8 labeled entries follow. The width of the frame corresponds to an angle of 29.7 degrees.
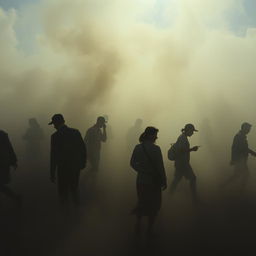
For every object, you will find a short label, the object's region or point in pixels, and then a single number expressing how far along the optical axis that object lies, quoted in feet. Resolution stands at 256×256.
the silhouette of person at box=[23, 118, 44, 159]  48.26
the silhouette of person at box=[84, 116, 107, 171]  35.78
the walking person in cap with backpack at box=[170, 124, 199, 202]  29.89
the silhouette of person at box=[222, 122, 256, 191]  34.60
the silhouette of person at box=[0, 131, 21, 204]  25.89
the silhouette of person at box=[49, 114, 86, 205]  24.20
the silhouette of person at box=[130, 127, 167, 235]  21.74
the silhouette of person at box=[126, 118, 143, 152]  49.22
